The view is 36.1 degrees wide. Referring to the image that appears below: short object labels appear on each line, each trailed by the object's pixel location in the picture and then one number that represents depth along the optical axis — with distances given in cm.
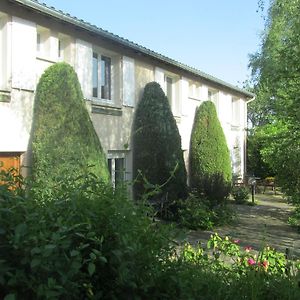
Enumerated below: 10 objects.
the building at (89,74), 931
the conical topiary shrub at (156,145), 1373
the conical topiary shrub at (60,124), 958
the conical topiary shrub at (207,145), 1830
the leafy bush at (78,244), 236
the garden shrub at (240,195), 1971
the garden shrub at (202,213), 1220
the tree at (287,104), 1003
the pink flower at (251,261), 444
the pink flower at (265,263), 458
